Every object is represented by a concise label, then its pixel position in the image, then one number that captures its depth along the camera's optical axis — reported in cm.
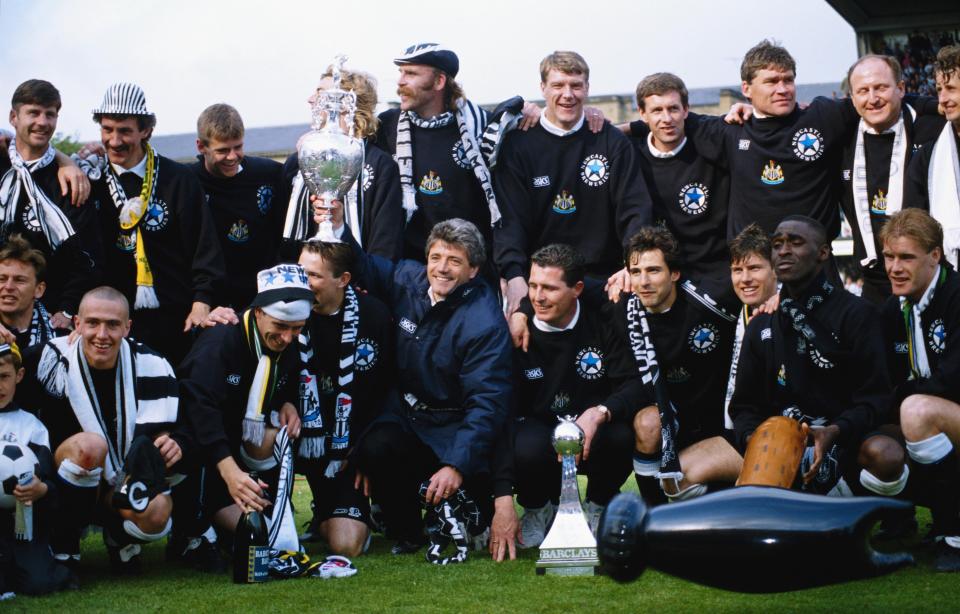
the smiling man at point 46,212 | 590
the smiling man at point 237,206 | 662
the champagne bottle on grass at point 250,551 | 490
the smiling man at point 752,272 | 565
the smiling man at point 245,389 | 529
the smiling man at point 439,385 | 569
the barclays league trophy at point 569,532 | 498
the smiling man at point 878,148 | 594
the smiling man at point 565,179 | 647
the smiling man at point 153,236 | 621
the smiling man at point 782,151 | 620
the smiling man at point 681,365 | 570
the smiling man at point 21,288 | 540
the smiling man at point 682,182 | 640
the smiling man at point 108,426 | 500
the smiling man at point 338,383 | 577
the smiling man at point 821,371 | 502
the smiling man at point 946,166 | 567
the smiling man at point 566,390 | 573
